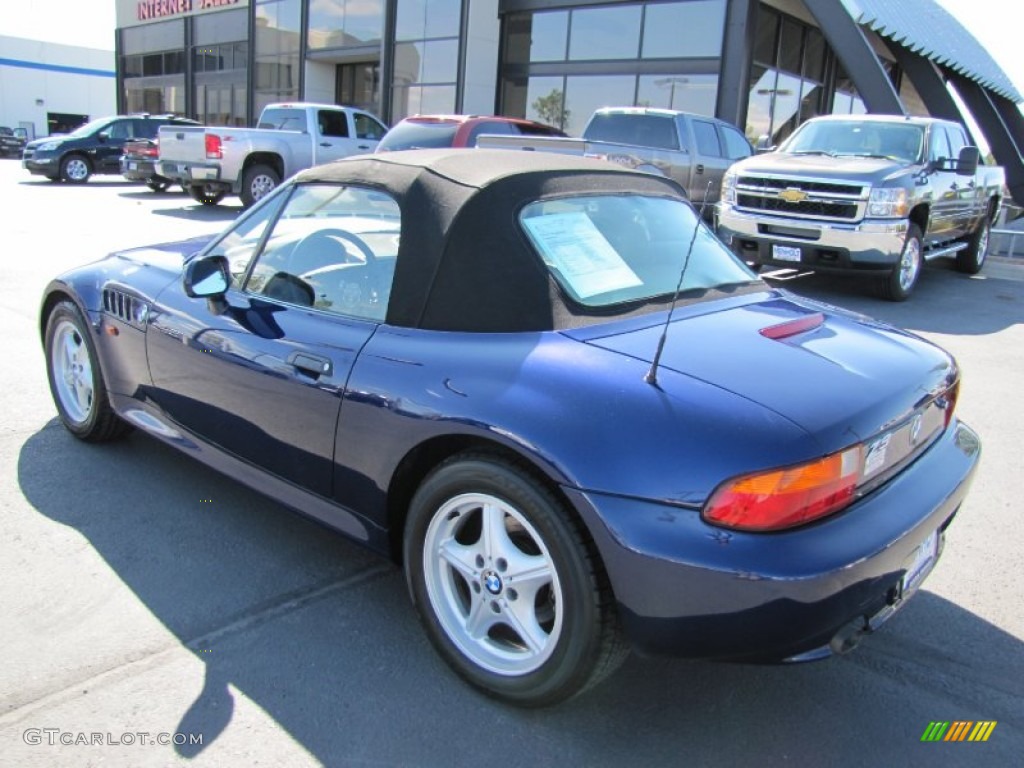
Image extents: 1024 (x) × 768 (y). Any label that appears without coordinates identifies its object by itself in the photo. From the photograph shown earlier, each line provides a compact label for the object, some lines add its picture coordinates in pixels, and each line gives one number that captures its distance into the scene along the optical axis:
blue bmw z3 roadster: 2.09
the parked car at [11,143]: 36.59
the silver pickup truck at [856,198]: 8.41
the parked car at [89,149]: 20.45
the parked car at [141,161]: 18.34
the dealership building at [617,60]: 16.56
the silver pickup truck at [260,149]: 15.02
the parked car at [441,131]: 11.43
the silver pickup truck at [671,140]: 11.79
